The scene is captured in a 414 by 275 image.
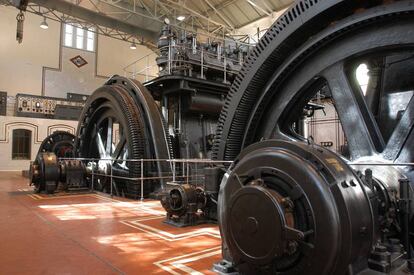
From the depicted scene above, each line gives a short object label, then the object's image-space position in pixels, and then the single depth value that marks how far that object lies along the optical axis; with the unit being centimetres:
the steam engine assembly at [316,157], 133
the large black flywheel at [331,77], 229
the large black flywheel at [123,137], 643
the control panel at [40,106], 1563
